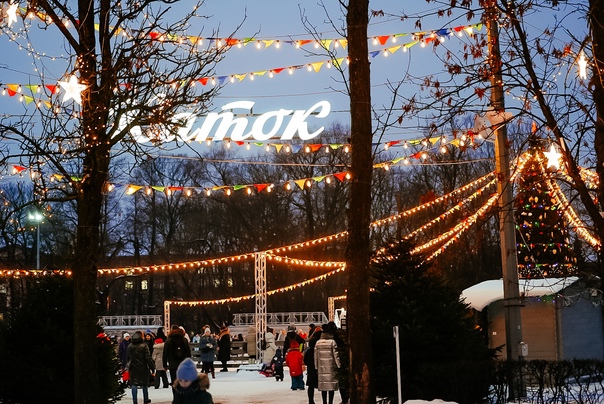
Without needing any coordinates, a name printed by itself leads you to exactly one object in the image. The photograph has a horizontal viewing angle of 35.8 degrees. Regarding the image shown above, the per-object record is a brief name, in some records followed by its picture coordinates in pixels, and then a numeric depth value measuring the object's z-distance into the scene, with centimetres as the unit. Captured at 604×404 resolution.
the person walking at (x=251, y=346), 3975
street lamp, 4254
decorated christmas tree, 2305
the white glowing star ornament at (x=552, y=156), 1664
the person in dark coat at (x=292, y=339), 2391
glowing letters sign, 2770
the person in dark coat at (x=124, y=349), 2624
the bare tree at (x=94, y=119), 1339
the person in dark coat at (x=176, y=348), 1902
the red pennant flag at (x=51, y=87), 2082
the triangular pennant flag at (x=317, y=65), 2426
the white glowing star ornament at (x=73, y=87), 1248
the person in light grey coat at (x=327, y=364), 1745
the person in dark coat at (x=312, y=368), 1851
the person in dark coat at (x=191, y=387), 898
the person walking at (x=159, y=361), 2548
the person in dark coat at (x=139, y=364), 1998
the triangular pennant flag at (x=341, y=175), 2885
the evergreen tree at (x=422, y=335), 1442
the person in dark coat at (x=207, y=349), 2994
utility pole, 1705
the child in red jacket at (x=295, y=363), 2383
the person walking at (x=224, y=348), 3272
